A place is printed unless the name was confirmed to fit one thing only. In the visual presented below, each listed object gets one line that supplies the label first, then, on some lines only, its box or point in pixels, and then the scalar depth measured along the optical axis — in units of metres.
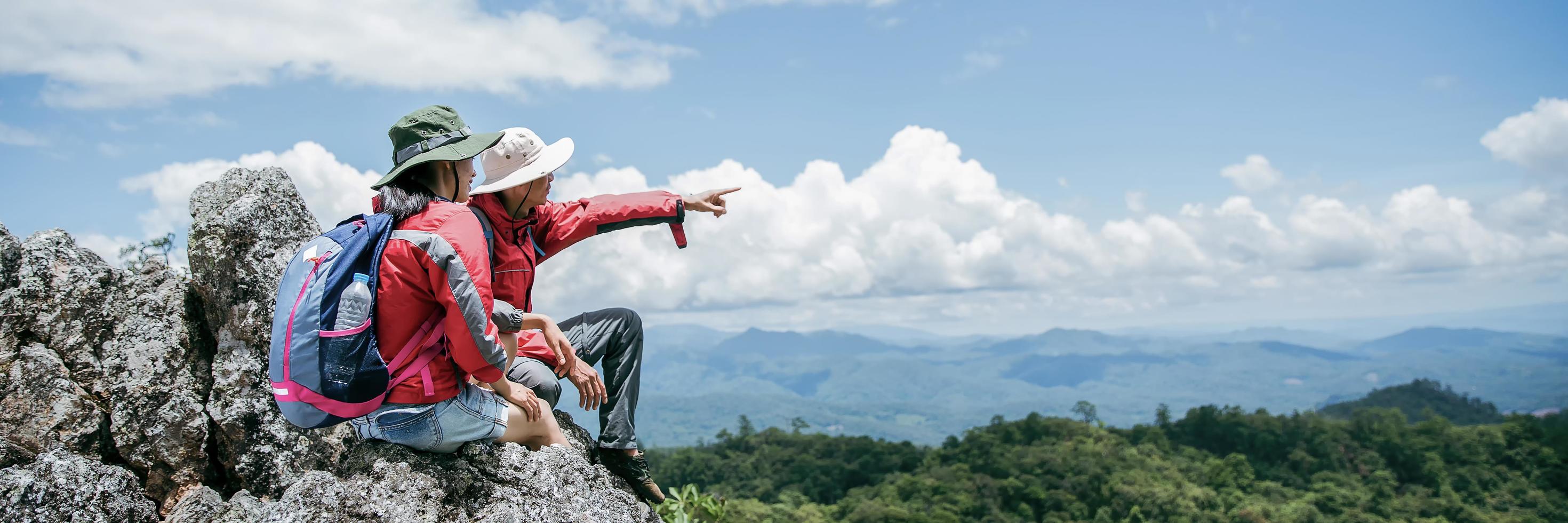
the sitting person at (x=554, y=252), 4.45
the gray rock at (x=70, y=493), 4.34
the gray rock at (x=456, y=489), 4.06
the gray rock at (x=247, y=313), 5.30
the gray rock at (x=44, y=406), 5.03
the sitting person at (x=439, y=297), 3.65
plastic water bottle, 3.58
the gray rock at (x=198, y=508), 4.68
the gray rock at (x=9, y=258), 5.34
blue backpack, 3.55
